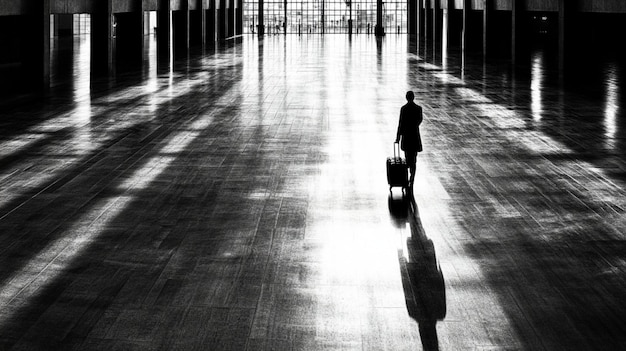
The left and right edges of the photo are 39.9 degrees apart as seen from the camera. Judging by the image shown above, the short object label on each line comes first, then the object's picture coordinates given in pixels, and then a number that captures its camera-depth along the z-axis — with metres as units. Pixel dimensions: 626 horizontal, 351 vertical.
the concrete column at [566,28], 36.50
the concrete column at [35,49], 30.45
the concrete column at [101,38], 38.25
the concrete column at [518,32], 43.81
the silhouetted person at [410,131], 13.98
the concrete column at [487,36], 49.10
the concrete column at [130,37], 45.19
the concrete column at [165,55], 48.54
